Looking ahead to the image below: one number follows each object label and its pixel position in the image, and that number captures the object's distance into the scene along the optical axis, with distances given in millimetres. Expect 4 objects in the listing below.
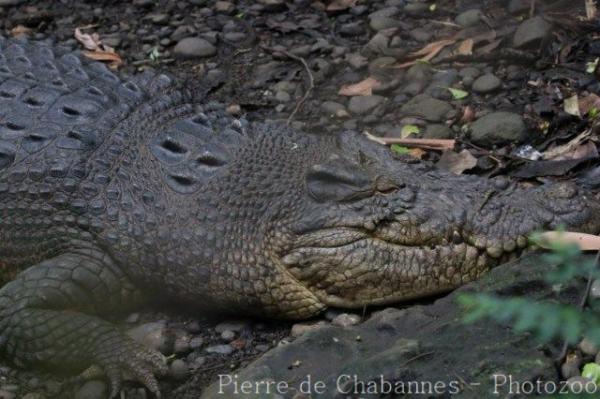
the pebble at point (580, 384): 5476
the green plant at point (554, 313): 3357
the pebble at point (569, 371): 5953
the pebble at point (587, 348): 6109
